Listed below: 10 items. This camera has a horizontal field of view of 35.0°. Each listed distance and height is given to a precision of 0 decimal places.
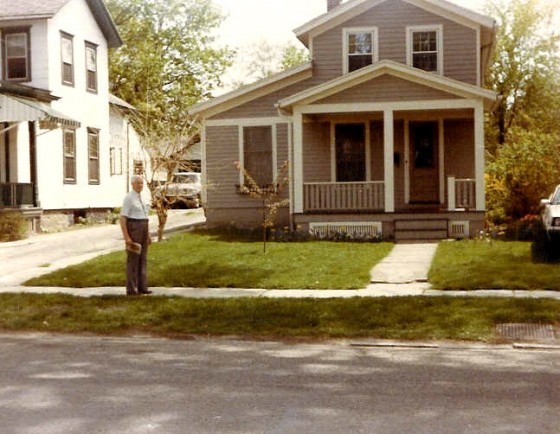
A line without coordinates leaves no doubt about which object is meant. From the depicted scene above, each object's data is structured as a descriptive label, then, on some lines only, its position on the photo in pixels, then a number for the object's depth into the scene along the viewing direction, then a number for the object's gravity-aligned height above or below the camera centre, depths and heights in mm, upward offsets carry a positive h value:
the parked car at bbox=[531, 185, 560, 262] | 17500 -1042
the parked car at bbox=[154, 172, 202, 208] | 44812 -84
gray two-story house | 23500 +1556
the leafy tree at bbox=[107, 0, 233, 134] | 54156 +8222
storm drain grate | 10492 -1838
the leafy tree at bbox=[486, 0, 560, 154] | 47219 +5991
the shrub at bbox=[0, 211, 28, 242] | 24719 -1085
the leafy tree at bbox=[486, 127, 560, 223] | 26016 +64
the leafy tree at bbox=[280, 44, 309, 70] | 65625 +9650
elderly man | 13219 -656
